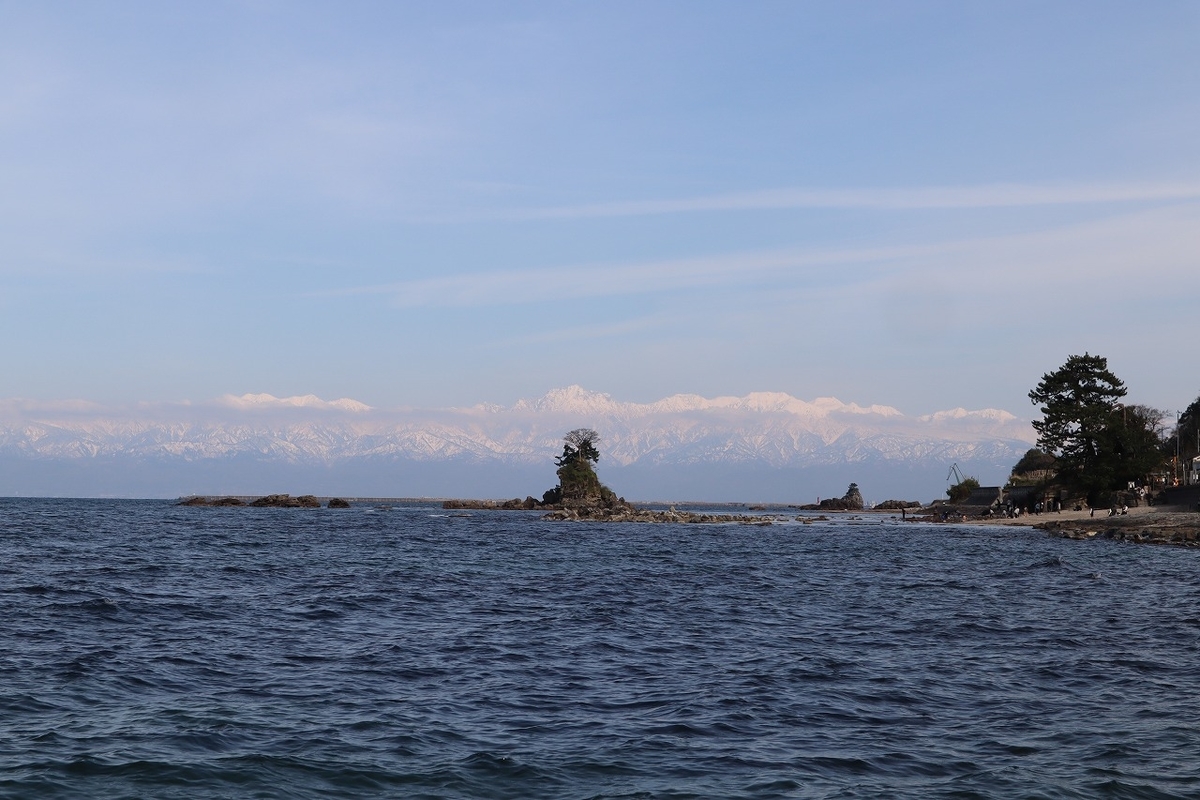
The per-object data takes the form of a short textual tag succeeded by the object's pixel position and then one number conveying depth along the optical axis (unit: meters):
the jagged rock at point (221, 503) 191.00
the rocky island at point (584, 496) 144.75
